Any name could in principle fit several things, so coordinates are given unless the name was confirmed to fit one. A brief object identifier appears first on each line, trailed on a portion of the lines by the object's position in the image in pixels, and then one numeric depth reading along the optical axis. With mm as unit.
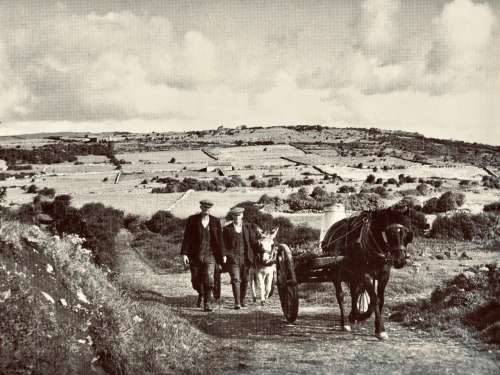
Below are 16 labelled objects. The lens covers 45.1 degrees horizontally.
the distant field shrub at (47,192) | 22275
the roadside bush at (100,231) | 15320
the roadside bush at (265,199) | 32312
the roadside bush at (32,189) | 22000
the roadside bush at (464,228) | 23156
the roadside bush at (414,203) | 28781
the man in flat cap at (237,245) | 12078
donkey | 12648
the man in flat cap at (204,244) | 11617
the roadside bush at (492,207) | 27859
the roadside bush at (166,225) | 22203
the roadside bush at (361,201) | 32213
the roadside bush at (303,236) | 20391
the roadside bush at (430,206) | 29562
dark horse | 8844
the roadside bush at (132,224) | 22484
